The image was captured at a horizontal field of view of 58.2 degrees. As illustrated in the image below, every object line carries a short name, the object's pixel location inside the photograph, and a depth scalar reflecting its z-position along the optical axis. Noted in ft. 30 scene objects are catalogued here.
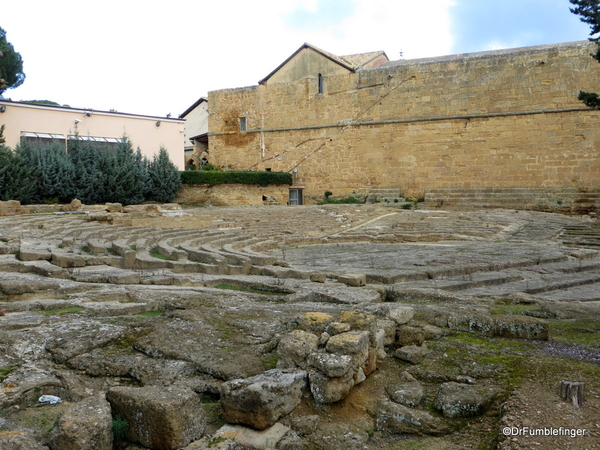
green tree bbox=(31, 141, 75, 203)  60.80
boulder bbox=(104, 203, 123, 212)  53.88
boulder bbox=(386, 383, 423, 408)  11.03
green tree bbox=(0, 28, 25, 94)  87.15
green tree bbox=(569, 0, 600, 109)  46.29
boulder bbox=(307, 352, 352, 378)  10.86
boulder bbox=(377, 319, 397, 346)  13.84
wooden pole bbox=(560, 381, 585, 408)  9.78
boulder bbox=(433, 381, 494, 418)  10.50
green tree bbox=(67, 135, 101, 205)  64.13
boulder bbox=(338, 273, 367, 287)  23.73
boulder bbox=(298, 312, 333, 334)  13.20
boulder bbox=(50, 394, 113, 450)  8.59
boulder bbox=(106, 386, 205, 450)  9.21
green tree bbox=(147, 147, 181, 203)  73.92
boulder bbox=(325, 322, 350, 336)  12.48
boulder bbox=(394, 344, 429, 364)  12.97
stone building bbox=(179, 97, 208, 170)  109.60
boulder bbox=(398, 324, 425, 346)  13.85
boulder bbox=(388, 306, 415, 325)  14.55
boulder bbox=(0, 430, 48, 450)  8.35
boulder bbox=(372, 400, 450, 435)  10.23
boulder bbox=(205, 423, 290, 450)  9.22
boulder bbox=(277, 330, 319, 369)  11.66
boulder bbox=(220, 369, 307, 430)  9.59
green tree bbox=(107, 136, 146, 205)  66.44
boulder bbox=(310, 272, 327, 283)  24.08
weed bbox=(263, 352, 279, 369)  12.26
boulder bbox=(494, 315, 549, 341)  14.88
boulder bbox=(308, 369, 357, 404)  10.83
